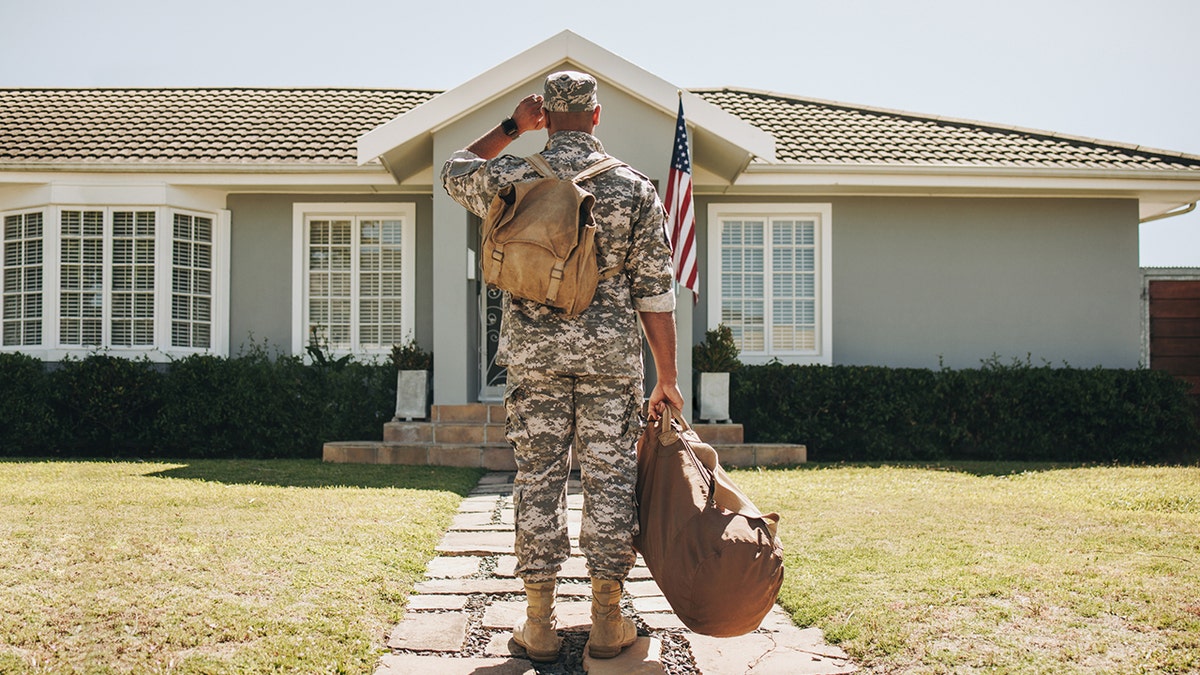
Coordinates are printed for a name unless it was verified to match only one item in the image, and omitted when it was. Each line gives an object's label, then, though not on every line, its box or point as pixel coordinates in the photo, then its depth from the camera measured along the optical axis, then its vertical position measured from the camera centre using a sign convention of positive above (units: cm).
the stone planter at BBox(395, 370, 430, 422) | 973 -48
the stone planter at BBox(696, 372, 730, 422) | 975 -44
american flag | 923 +143
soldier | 321 -12
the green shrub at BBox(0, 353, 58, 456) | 971 -66
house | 1067 +136
